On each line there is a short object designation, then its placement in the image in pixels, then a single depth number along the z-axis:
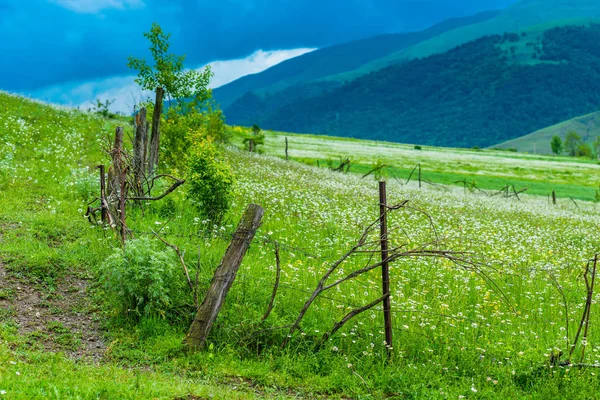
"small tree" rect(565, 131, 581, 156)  195.77
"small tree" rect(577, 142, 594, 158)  173.59
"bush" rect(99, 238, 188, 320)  9.67
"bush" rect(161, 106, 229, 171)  23.39
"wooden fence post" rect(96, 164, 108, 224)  12.31
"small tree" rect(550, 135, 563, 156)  186.25
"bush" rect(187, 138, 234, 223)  14.80
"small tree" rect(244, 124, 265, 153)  59.99
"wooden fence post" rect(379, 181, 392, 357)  9.39
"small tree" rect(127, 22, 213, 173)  22.75
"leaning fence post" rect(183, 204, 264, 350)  9.03
